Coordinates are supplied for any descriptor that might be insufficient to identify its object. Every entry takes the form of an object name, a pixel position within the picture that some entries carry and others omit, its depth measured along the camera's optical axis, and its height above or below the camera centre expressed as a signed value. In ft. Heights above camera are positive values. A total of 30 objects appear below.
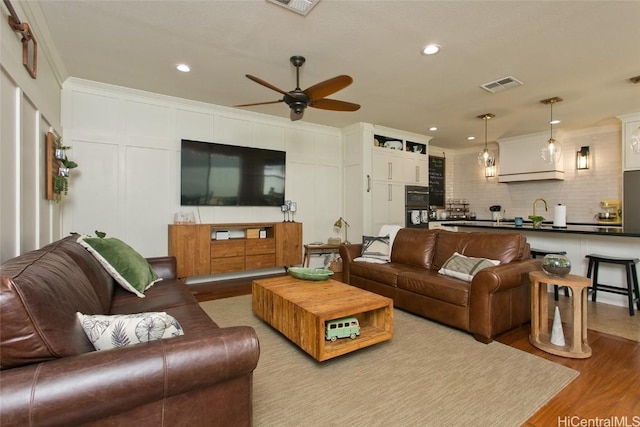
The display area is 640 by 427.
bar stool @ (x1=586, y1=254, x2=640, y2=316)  10.66 -2.37
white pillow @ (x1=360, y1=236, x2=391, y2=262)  13.08 -1.60
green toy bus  7.54 -2.91
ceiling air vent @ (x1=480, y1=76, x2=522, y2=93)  11.93 +5.04
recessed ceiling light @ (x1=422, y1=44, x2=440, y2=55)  9.54 +5.06
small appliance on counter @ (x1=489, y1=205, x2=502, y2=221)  22.39 +0.07
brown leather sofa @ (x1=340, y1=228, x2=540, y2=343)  8.55 -2.22
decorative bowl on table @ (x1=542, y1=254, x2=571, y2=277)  8.11 -1.43
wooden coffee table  7.18 -2.57
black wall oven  20.51 +0.32
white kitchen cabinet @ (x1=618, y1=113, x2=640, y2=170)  15.75 +3.62
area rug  5.59 -3.67
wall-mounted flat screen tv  14.46 +1.78
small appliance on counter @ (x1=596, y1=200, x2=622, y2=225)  17.71 -0.11
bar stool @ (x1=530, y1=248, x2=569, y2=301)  12.60 -1.74
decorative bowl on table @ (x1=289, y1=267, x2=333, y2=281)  9.91 -2.04
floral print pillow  3.90 -1.53
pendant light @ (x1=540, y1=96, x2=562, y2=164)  13.44 +2.61
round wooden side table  7.76 -2.78
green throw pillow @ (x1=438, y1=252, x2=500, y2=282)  9.50 -1.75
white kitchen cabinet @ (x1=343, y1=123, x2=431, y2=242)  18.28 +2.06
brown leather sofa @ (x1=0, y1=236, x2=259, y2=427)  3.05 -1.73
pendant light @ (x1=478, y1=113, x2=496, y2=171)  15.69 +2.73
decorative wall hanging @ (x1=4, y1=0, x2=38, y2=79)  6.36 +3.89
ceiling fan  8.71 +3.58
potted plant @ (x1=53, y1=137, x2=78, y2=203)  9.85 +1.25
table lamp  18.94 -0.82
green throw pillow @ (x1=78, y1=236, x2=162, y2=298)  7.72 -1.38
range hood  19.65 +3.31
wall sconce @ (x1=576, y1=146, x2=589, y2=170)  19.01 +3.26
